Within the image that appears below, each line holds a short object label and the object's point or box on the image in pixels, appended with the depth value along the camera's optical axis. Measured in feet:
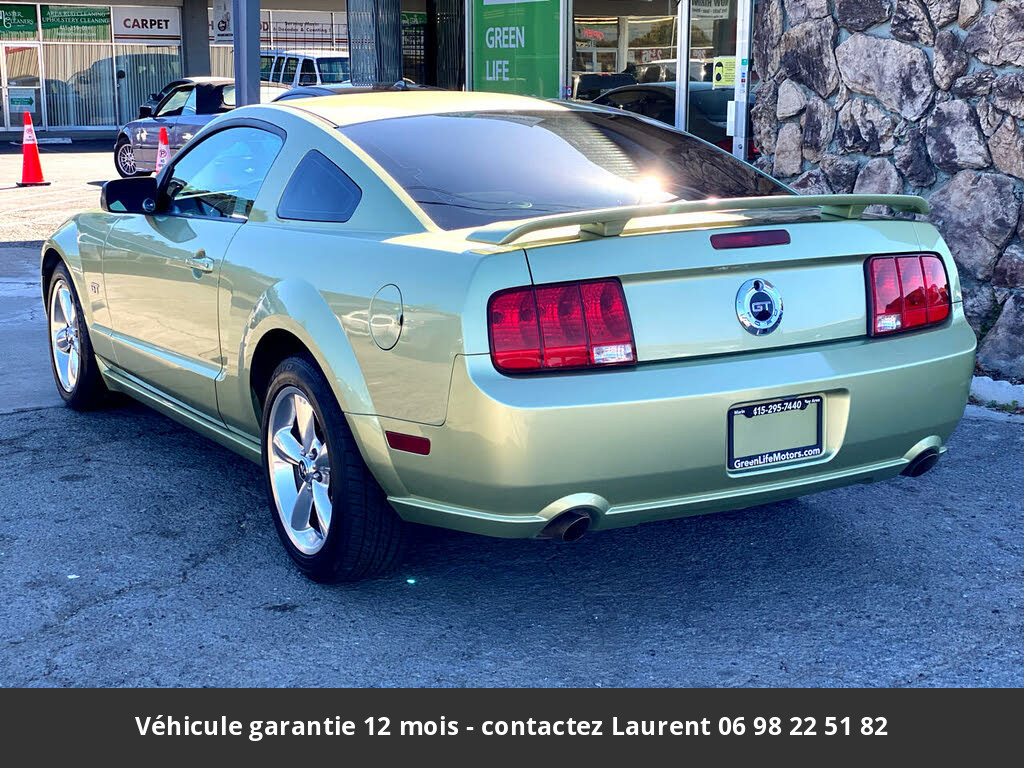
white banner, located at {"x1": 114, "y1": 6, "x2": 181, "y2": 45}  107.45
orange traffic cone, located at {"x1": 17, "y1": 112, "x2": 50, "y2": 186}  60.95
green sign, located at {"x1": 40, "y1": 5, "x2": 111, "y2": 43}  105.70
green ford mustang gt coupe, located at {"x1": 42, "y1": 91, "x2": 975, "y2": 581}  10.85
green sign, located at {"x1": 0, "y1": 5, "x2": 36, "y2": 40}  104.06
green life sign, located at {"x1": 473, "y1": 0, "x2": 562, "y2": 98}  36.65
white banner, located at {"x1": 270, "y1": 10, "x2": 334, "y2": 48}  108.99
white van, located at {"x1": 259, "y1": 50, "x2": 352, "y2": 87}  87.04
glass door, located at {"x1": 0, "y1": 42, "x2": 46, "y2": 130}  104.32
